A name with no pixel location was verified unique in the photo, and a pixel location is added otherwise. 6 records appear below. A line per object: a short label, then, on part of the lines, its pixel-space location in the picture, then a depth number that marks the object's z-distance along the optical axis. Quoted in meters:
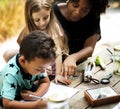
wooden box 1.64
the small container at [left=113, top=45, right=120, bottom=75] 1.98
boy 1.65
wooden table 1.65
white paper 1.76
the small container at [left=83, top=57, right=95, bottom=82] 1.90
